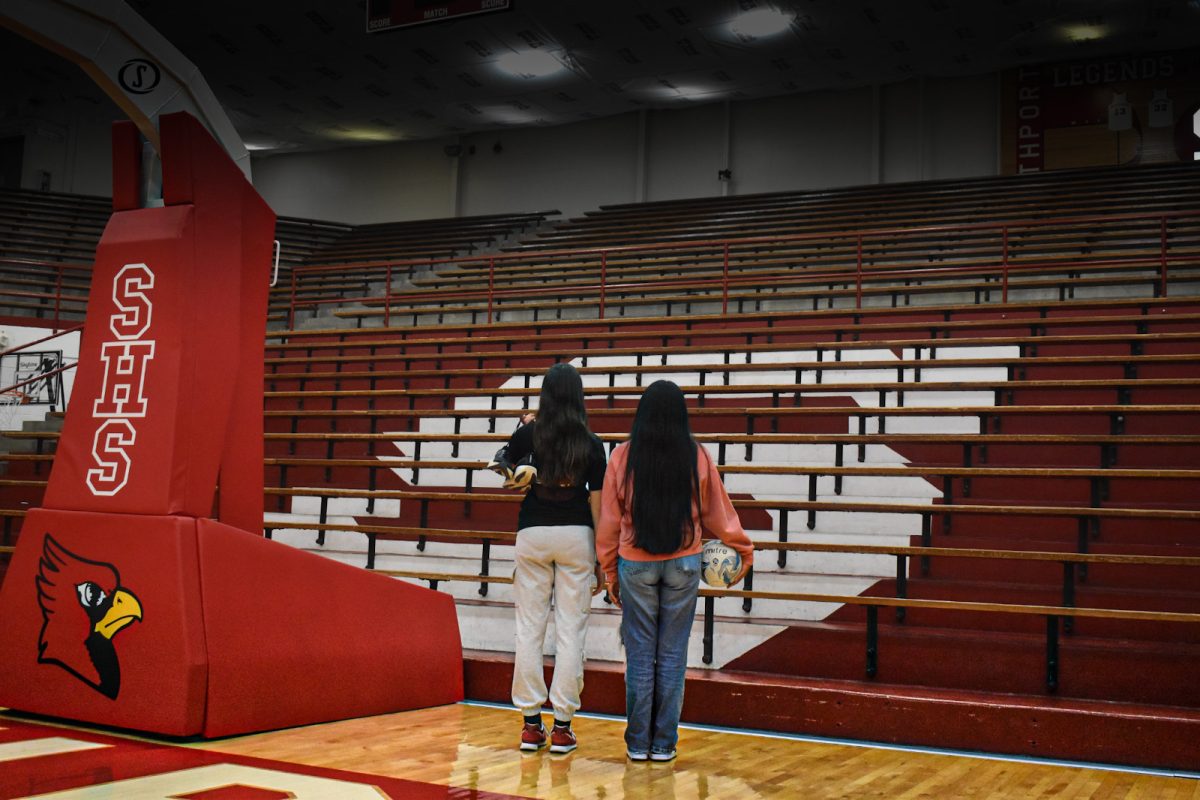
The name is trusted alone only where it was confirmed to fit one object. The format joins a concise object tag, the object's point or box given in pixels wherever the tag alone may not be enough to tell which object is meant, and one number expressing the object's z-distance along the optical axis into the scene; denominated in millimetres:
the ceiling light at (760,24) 11151
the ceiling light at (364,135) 15672
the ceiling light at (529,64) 12562
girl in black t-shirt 3211
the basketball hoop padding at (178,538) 3113
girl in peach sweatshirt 3100
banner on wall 11742
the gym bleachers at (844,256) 7723
